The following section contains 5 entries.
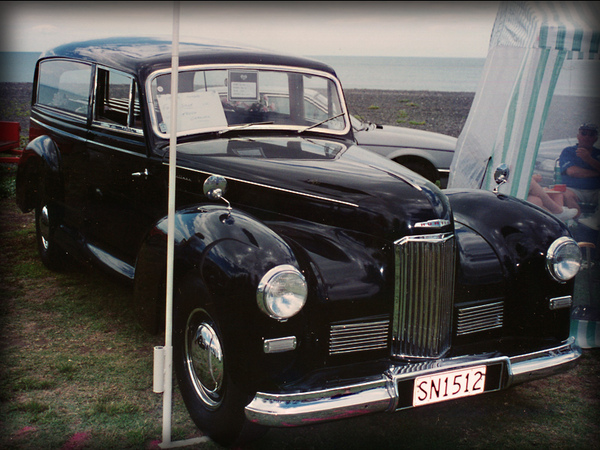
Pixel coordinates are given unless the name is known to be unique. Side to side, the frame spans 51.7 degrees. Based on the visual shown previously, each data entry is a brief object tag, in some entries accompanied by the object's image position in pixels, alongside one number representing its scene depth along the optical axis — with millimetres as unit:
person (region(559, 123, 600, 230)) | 4805
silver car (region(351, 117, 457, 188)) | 7426
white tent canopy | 4566
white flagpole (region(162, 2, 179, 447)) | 2538
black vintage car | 2596
